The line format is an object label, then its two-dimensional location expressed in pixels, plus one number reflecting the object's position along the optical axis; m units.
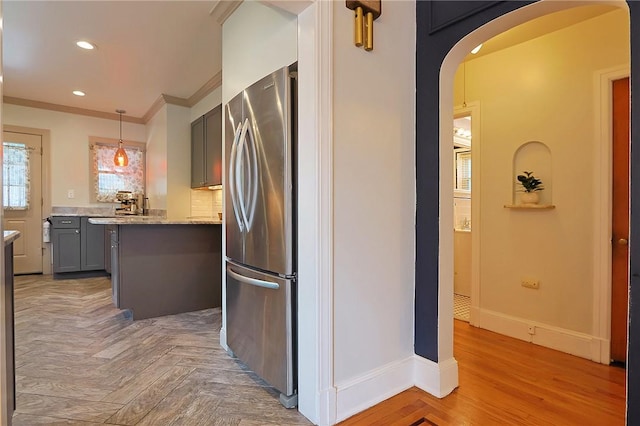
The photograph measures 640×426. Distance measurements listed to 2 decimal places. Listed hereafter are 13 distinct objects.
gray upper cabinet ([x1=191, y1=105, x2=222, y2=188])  4.16
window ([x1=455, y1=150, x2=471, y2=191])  5.41
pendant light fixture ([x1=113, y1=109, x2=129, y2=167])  4.76
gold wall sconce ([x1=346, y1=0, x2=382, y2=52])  1.78
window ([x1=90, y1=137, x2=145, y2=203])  5.63
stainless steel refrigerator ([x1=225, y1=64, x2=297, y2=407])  1.80
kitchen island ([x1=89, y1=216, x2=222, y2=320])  3.12
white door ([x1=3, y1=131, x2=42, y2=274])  5.01
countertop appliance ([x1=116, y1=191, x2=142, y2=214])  5.48
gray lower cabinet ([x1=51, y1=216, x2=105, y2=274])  5.00
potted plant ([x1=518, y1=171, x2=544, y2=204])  2.78
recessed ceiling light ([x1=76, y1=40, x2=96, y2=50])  3.27
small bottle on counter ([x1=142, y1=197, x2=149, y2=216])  5.71
